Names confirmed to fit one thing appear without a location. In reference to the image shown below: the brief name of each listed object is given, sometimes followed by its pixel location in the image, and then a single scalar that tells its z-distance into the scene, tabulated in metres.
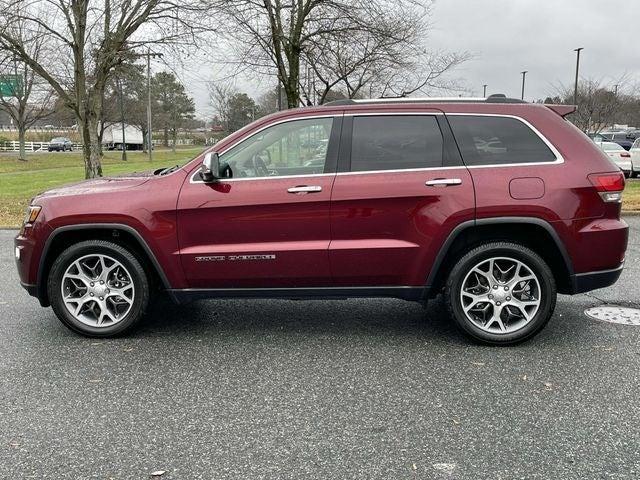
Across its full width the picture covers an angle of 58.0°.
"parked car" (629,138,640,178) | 19.81
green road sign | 32.67
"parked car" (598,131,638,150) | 29.26
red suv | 4.18
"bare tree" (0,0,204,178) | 11.59
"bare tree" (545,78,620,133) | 35.74
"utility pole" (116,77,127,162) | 41.75
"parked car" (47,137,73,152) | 61.75
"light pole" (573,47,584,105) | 35.78
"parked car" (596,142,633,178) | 18.90
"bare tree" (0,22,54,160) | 33.86
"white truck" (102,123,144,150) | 68.38
